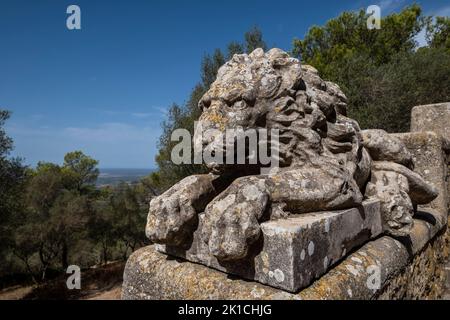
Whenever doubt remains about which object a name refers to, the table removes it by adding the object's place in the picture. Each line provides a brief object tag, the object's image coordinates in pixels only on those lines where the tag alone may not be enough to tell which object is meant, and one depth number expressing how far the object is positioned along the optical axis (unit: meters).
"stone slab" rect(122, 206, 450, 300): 1.66
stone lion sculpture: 1.73
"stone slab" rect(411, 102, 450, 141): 4.58
